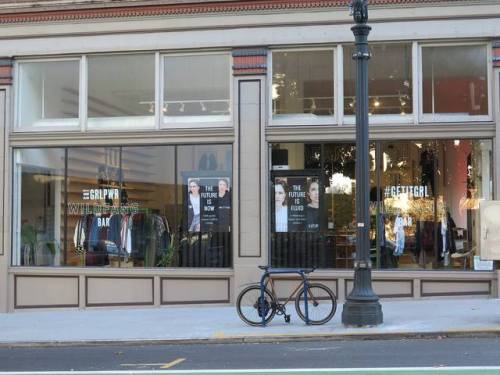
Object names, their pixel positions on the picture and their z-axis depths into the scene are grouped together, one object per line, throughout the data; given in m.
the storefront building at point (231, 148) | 13.43
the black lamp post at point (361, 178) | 10.80
